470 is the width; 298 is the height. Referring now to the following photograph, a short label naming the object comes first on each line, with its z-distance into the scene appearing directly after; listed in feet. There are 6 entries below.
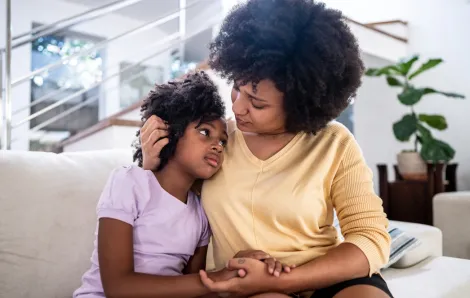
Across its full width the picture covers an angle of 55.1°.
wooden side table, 9.04
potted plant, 9.58
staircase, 15.78
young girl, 2.90
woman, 2.91
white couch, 3.62
